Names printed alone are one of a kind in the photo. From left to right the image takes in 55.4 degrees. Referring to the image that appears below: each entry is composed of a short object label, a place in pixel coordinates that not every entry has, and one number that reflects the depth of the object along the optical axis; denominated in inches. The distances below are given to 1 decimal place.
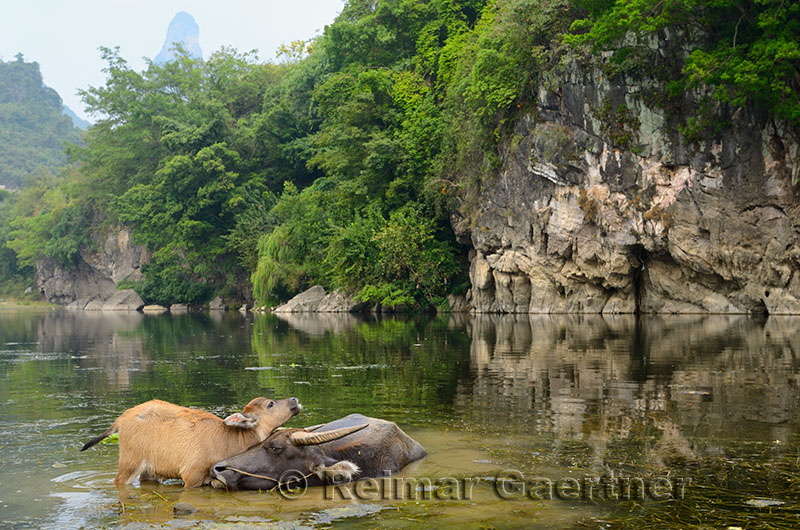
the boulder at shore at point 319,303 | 1567.4
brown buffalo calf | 248.8
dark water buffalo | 242.7
